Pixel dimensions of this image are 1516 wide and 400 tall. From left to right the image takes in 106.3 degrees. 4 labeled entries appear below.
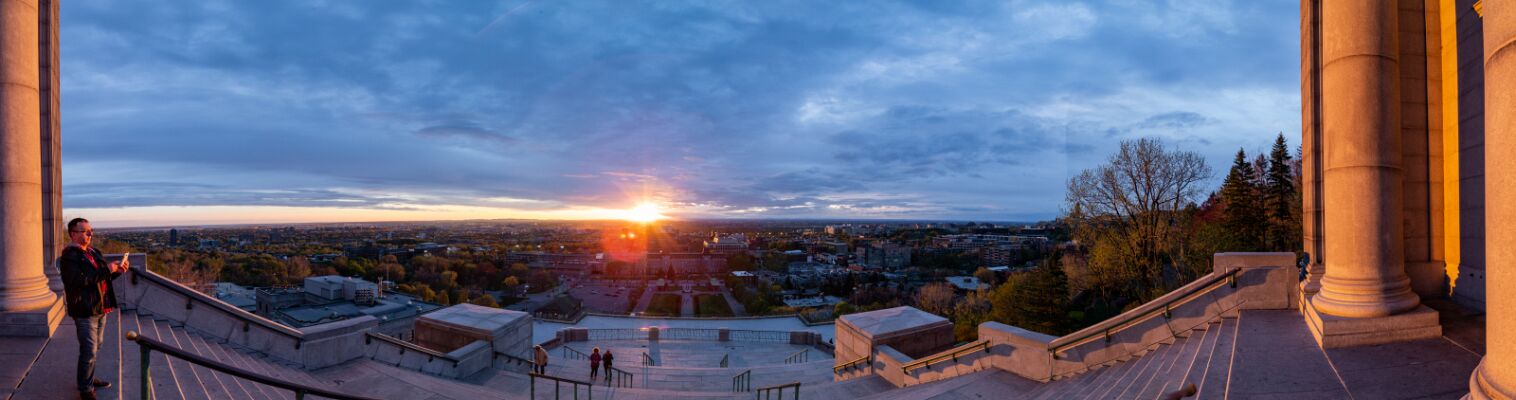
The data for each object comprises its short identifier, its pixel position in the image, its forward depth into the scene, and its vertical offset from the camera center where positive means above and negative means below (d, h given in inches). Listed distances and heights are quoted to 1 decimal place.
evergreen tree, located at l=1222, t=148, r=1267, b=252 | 1184.2 -3.0
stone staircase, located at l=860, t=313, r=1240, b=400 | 245.6 -84.2
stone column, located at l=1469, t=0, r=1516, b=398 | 149.6 +1.9
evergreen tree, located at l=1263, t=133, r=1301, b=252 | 1189.1 +15.0
